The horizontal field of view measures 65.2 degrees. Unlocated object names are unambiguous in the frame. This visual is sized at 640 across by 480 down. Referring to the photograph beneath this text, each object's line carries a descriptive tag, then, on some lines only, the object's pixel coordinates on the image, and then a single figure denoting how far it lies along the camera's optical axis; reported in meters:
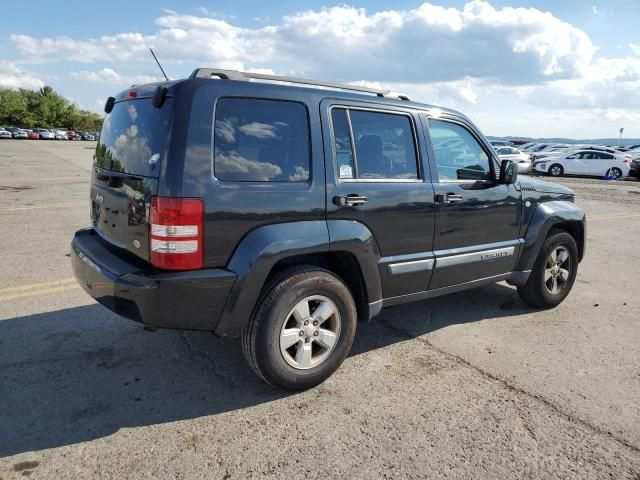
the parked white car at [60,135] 70.75
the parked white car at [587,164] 25.28
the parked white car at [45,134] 68.56
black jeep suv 2.79
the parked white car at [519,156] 25.55
